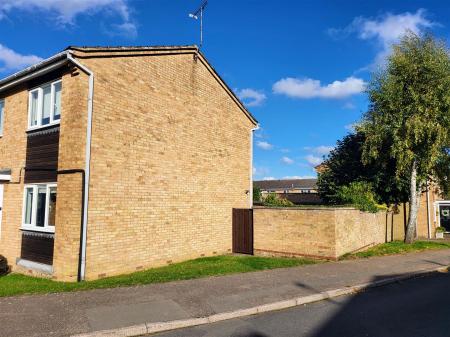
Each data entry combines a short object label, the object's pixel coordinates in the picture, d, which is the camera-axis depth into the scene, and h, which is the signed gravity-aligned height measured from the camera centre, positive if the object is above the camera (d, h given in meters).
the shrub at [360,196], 15.80 +0.43
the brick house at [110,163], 9.80 +1.21
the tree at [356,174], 19.23 +1.69
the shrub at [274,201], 16.38 +0.17
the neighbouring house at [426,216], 20.31 -0.67
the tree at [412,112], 16.89 +4.36
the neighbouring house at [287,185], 54.25 +3.08
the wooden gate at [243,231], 14.59 -1.02
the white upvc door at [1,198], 12.10 +0.10
